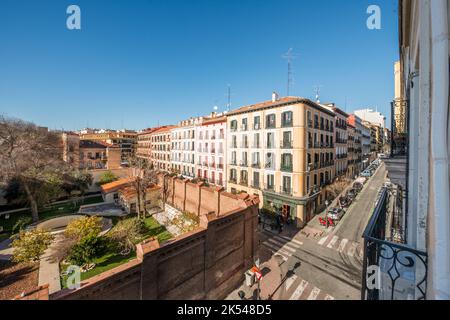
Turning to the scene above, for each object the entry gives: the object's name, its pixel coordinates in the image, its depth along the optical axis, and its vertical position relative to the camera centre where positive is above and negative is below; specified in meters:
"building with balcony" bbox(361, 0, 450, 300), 1.63 -0.38
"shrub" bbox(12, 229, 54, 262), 12.23 -5.82
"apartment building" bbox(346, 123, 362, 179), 36.28 +0.42
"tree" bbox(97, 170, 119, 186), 34.33 -3.93
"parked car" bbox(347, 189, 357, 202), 26.22 -5.79
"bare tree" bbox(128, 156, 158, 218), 22.86 -3.52
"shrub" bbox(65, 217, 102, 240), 13.60 -5.24
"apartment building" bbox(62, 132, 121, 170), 39.84 +0.76
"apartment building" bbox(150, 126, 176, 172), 43.76 +1.66
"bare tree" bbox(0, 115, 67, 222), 20.28 -0.27
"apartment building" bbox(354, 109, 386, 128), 77.44 +15.67
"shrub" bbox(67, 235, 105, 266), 13.02 -6.54
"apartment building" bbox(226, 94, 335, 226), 19.53 +0.07
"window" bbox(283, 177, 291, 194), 20.22 -3.26
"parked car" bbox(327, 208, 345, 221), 19.70 -6.42
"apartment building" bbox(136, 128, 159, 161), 53.83 +3.24
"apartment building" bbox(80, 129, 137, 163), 68.12 +6.93
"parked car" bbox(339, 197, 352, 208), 23.63 -6.13
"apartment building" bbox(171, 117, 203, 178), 35.12 +1.80
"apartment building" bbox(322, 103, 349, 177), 28.58 +2.24
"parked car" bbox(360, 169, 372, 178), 39.64 -4.24
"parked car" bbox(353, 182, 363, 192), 30.93 -5.32
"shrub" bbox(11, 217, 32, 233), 19.66 -7.14
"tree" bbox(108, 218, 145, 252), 15.11 -6.46
